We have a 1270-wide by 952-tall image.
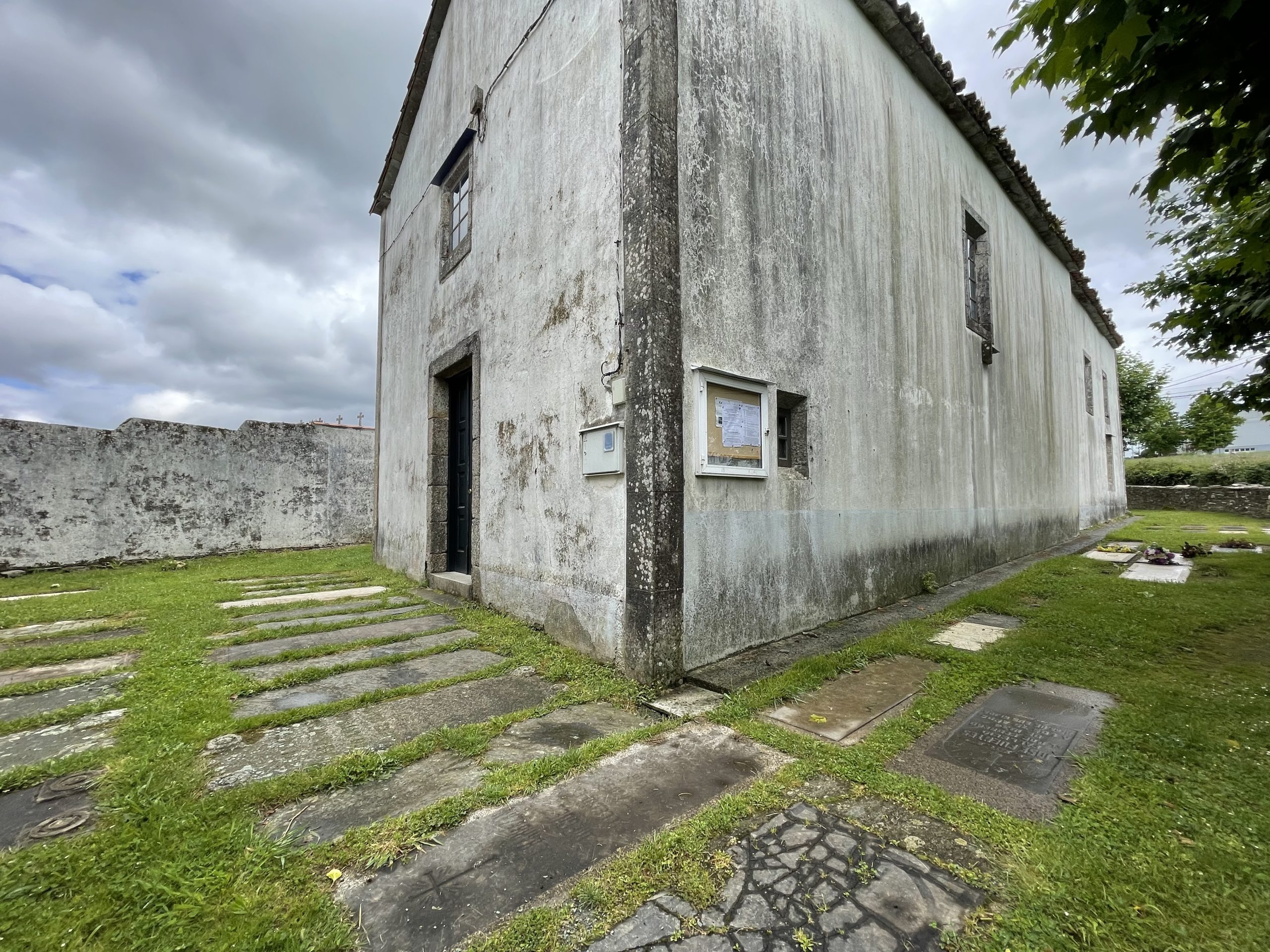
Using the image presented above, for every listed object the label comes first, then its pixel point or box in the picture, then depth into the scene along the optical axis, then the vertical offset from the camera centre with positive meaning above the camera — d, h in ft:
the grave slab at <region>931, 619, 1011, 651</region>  13.04 -3.86
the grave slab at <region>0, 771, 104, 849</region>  5.67 -3.58
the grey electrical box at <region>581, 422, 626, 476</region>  11.39 +1.01
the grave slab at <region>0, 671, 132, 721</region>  9.02 -3.55
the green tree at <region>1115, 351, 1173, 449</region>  89.76 +15.94
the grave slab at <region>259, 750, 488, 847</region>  5.92 -3.77
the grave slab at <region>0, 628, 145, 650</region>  13.07 -3.51
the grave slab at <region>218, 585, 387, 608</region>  18.07 -3.61
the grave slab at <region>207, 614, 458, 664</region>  12.30 -3.67
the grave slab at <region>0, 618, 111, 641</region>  14.14 -3.49
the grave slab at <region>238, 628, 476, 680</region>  11.18 -3.72
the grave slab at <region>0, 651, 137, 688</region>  10.69 -3.54
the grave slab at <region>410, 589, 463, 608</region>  18.33 -3.71
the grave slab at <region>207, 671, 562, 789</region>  7.35 -3.76
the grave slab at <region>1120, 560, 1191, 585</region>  20.56 -3.62
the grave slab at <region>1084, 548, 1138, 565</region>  25.45 -3.55
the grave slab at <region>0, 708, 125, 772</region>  7.42 -3.57
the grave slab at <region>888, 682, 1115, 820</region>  6.66 -3.87
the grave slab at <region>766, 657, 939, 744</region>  8.63 -3.89
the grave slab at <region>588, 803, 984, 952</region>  4.43 -3.79
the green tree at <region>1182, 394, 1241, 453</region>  91.50 +10.17
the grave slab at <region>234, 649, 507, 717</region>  9.56 -3.75
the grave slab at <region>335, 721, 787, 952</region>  4.72 -3.79
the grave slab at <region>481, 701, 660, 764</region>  7.85 -3.87
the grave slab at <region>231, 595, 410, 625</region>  15.90 -3.61
